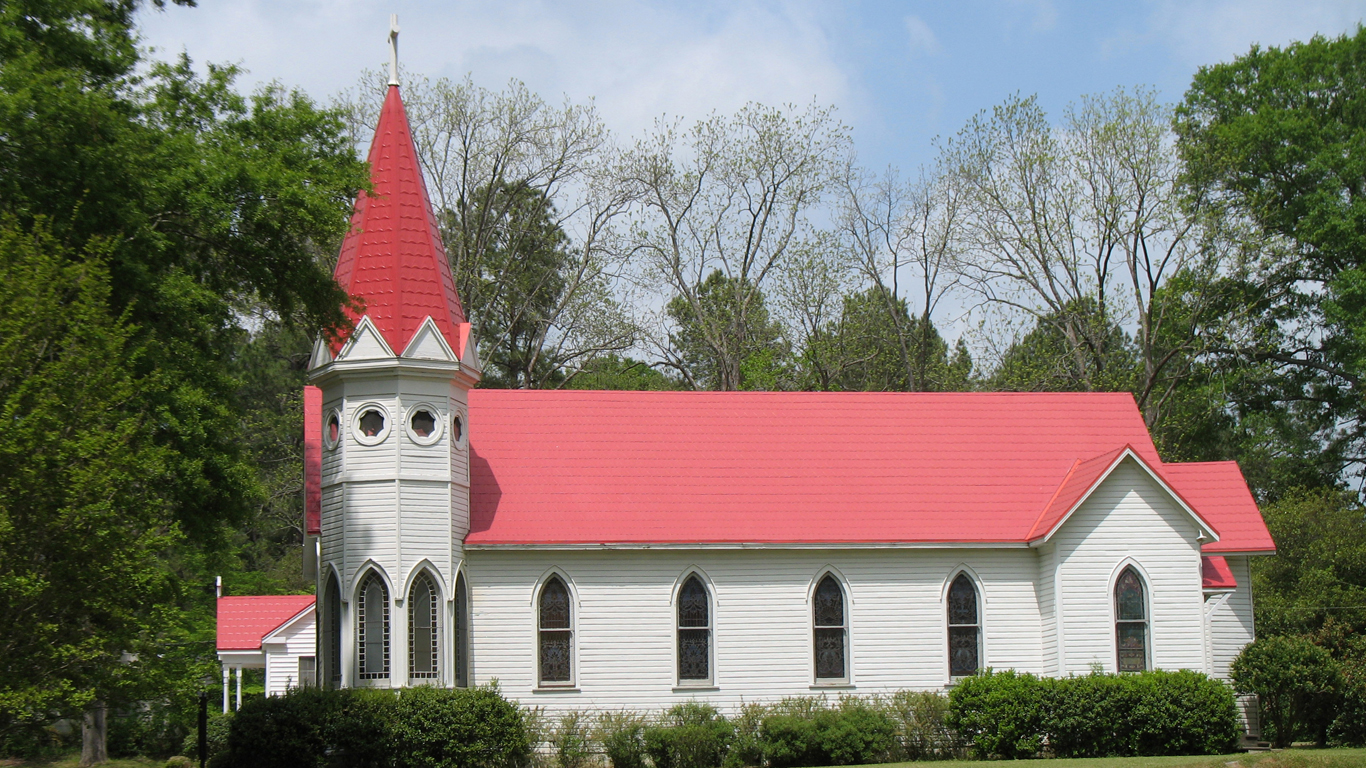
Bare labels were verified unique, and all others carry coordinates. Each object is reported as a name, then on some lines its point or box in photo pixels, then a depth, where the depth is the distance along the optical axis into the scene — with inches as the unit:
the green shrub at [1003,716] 974.4
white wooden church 1009.5
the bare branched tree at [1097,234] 1780.3
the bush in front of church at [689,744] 964.0
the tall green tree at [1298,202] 1776.6
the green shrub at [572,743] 968.3
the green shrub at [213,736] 1190.6
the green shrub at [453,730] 914.7
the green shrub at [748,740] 978.1
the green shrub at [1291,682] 1047.6
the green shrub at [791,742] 972.6
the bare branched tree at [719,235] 2000.5
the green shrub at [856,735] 973.8
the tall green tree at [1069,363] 1798.7
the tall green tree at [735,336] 1932.8
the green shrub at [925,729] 1019.3
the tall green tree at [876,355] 1942.7
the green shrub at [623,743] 964.0
